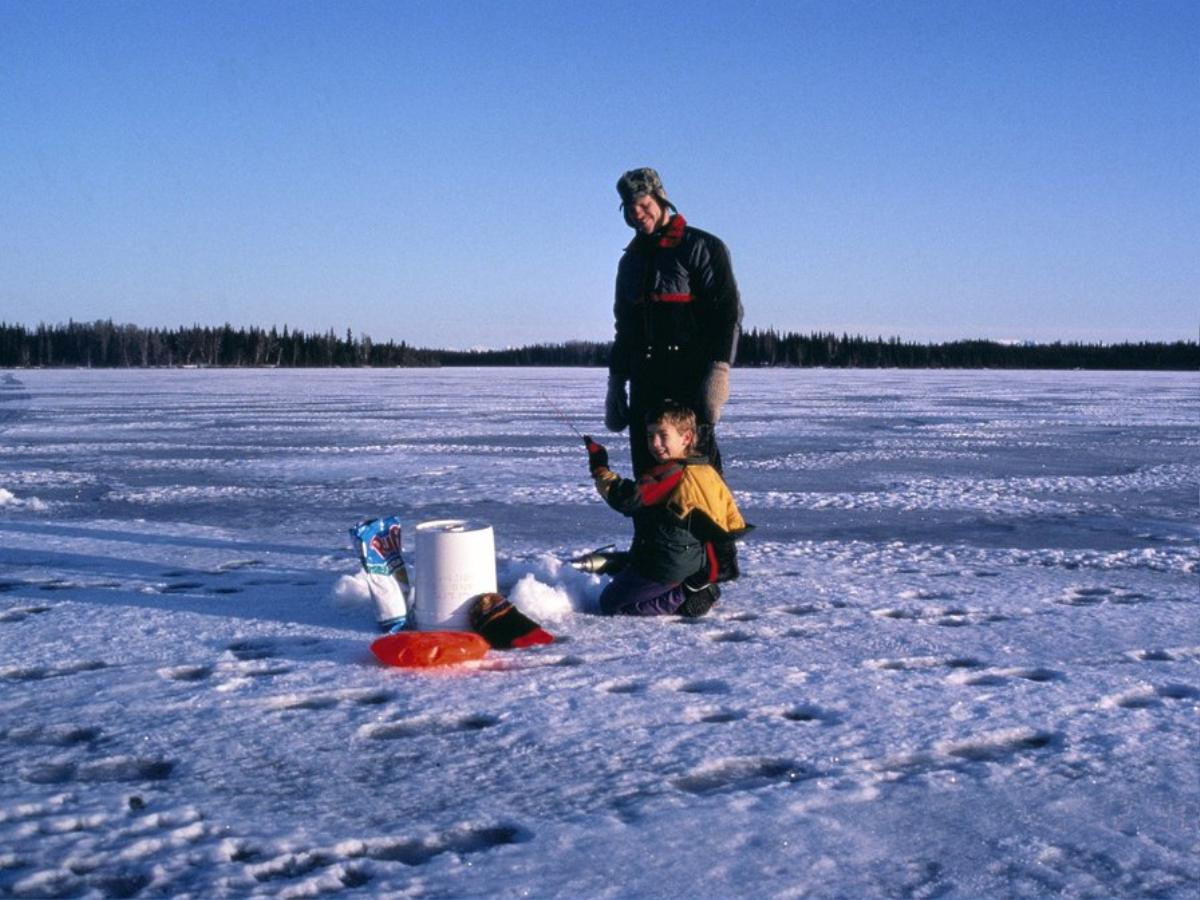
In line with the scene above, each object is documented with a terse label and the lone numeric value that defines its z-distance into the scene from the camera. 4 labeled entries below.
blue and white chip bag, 4.03
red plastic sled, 3.50
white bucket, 3.90
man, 4.81
